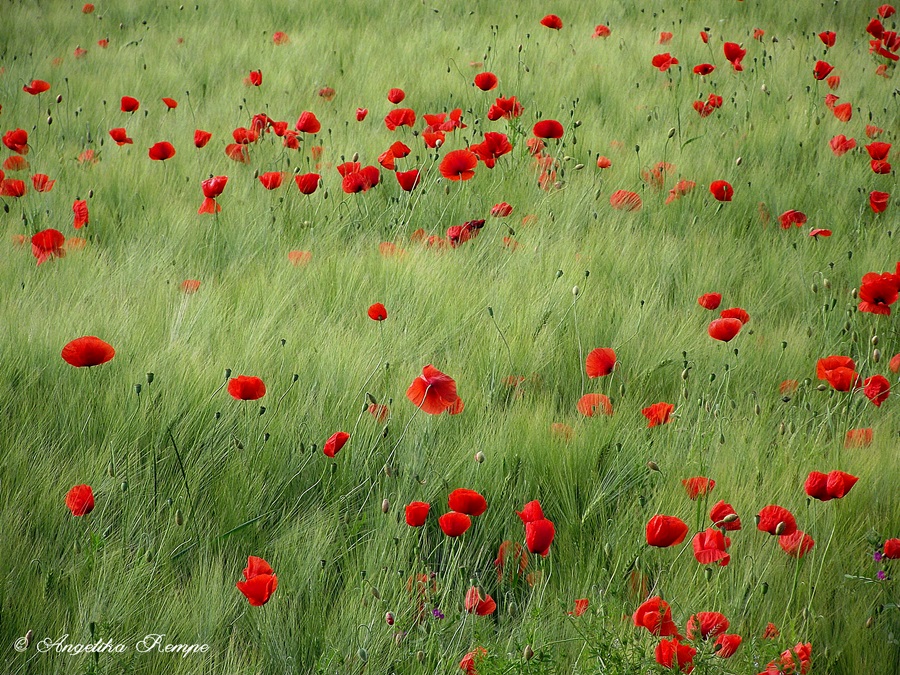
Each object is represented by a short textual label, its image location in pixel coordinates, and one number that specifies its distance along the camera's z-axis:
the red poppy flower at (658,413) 6.43
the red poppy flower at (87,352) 6.27
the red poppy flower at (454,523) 6.08
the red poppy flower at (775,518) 6.08
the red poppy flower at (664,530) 6.05
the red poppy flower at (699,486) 6.23
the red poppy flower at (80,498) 6.13
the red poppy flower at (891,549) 6.11
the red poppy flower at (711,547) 6.05
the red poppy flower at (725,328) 6.44
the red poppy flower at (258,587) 5.96
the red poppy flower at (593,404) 6.49
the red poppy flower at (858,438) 6.42
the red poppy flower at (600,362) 6.50
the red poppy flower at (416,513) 6.10
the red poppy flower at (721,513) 6.10
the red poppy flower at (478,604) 6.02
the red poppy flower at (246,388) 6.26
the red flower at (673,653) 5.92
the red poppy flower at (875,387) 6.42
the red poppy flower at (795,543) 6.13
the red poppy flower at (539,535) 6.06
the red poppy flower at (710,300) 6.67
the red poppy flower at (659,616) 5.95
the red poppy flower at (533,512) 6.10
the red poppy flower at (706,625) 5.96
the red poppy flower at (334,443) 6.25
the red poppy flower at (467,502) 6.11
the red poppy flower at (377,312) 6.49
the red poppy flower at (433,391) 6.27
